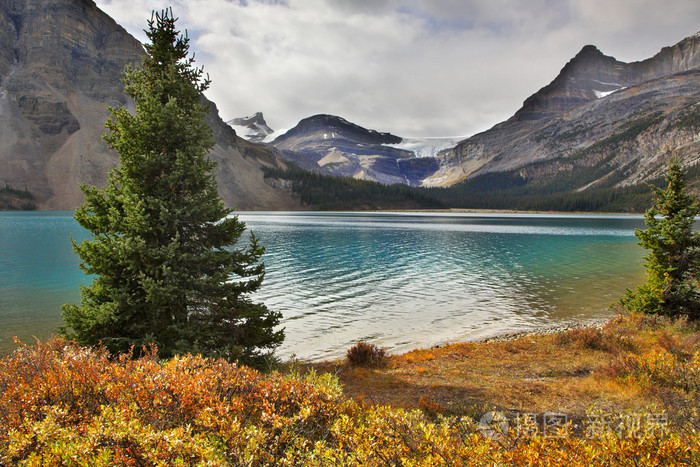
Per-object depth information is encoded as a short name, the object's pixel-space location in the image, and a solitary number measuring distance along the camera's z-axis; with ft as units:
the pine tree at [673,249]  56.13
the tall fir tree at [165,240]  36.09
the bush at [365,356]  49.85
